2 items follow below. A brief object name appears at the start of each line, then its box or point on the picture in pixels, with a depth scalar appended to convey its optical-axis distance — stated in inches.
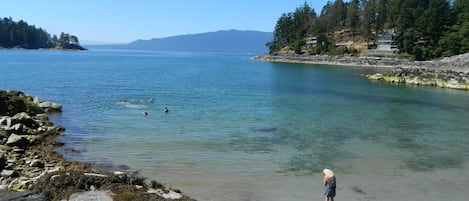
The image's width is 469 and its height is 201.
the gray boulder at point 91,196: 436.1
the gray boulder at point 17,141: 768.9
